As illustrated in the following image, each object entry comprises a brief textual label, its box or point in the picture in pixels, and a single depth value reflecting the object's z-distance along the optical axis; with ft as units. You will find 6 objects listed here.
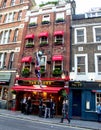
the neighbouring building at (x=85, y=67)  34.60
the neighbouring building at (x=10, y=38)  44.67
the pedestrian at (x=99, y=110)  31.65
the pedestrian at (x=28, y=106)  35.96
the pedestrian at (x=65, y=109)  29.01
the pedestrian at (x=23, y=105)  37.00
